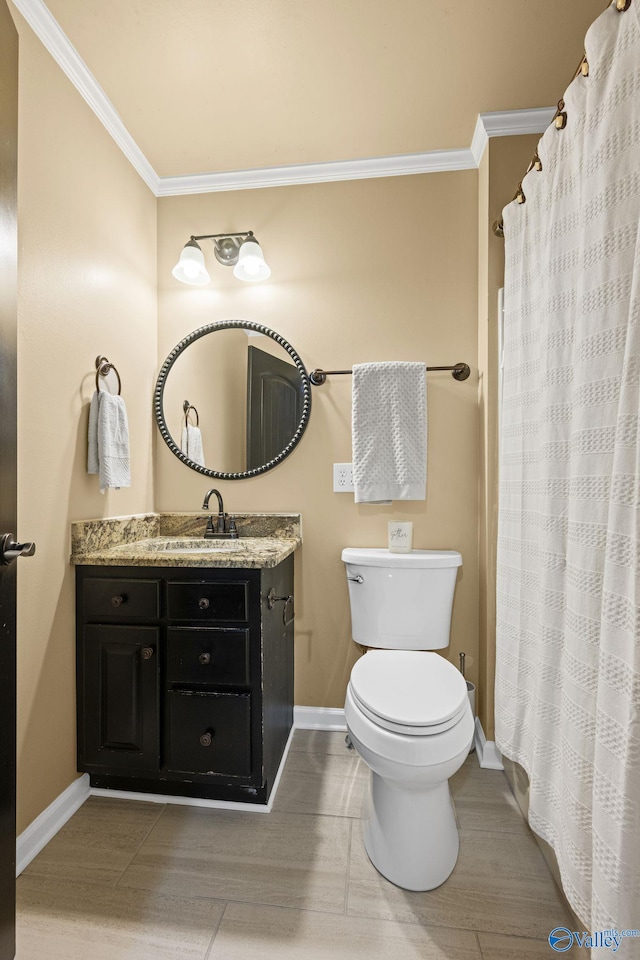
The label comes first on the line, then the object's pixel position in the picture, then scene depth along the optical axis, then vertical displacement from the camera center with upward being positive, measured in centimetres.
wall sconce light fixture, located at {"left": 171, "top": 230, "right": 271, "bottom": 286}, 186 +89
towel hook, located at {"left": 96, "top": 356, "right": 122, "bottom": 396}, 162 +39
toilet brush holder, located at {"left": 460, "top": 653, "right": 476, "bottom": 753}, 177 -85
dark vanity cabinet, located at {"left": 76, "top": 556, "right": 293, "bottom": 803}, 144 -67
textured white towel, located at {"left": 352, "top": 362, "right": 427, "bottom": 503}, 182 +18
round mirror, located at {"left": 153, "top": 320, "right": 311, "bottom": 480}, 198 +34
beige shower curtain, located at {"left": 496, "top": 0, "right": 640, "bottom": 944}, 73 -5
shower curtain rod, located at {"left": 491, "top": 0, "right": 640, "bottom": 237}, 83 +87
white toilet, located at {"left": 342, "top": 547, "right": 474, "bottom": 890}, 114 -71
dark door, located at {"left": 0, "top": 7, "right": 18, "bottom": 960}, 89 +4
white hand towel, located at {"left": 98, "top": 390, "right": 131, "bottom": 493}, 156 +11
